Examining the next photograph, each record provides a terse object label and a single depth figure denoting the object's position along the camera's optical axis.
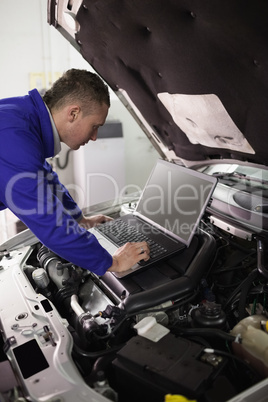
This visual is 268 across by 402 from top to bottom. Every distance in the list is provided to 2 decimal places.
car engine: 0.87
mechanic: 1.15
